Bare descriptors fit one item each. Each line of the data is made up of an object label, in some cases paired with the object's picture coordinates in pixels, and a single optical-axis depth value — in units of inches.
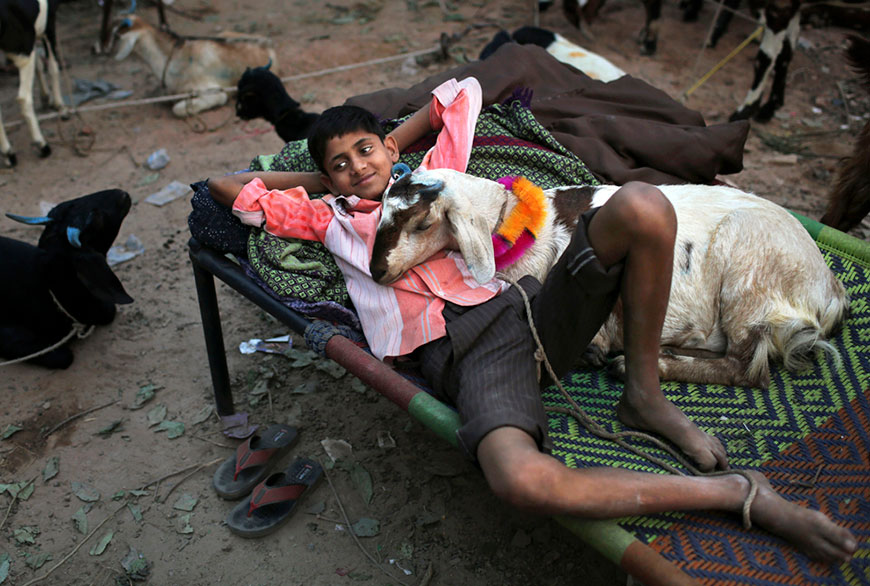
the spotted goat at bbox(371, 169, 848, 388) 85.8
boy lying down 67.7
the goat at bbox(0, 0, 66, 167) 201.9
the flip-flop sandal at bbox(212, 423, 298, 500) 112.5
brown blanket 120.7
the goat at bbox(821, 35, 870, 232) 134.0
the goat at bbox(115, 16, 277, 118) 249.1
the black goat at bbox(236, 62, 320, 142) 177.6
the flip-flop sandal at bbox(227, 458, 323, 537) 105.1
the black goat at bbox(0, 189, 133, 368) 136.0
